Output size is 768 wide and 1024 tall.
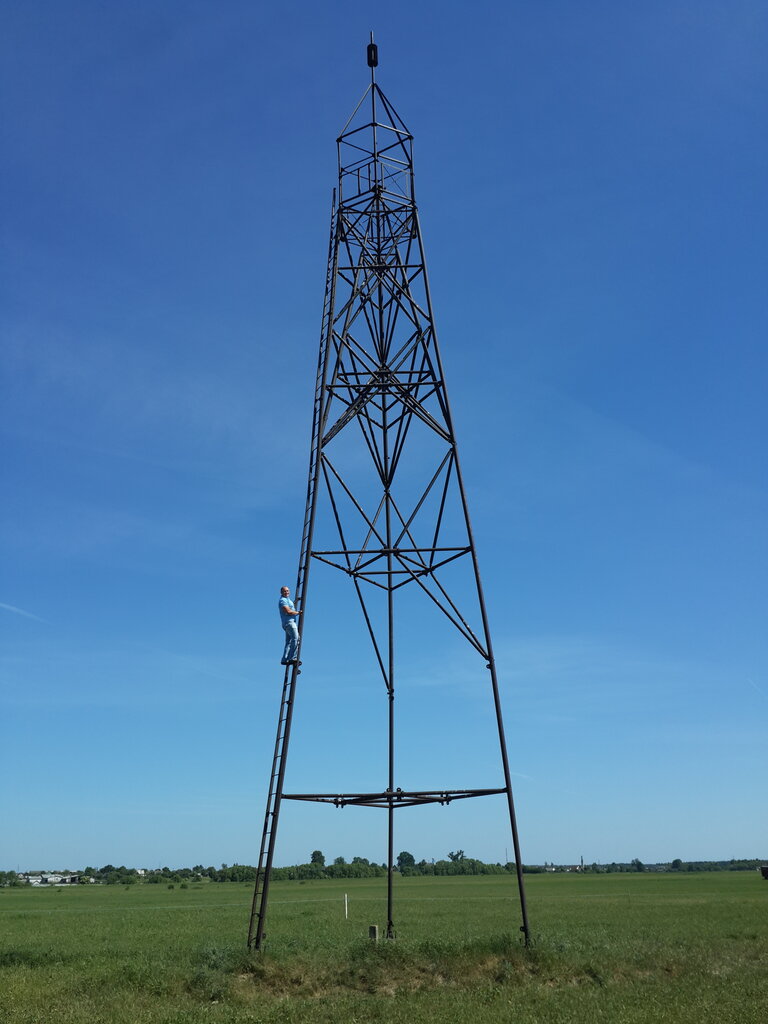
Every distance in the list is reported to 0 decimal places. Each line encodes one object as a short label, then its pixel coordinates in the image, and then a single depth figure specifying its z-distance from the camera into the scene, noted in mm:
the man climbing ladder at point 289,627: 18094
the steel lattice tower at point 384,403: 18516
